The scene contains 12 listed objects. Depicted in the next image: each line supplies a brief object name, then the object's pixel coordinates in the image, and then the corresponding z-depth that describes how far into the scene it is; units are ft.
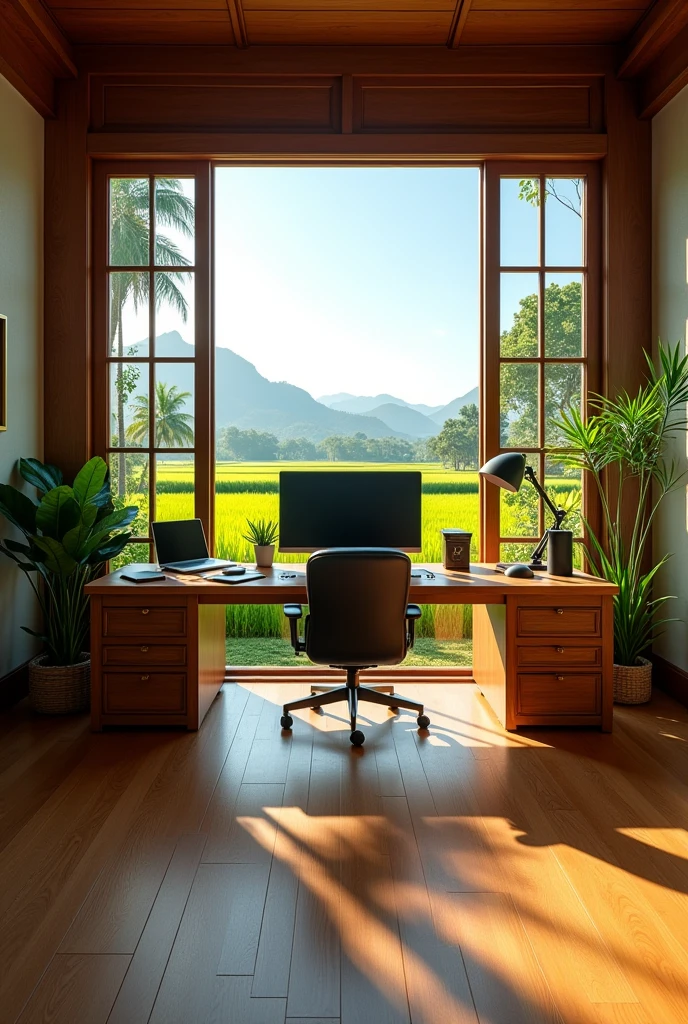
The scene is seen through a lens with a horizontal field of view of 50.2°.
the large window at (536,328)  13.62
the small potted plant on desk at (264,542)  12.85
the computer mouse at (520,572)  11.79
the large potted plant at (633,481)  12.13
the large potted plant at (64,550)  11.32
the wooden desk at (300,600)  11.08
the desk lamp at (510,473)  11.91
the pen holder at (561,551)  12.09
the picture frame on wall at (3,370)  11.69
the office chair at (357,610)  10.02
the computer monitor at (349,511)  12.55
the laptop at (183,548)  12.30
